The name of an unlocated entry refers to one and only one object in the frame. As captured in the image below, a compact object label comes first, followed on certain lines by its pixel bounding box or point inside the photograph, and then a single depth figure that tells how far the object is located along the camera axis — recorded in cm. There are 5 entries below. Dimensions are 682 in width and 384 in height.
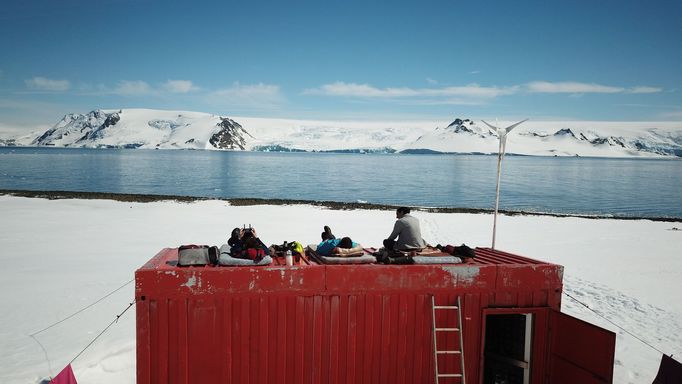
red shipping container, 781
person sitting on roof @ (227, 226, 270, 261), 823
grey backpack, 802
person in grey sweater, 951
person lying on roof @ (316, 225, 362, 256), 875
